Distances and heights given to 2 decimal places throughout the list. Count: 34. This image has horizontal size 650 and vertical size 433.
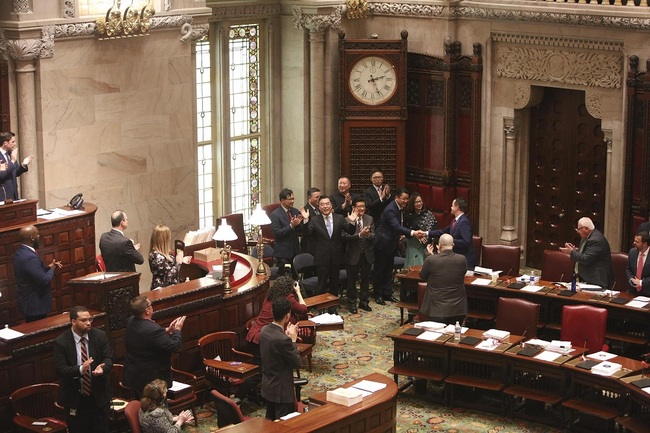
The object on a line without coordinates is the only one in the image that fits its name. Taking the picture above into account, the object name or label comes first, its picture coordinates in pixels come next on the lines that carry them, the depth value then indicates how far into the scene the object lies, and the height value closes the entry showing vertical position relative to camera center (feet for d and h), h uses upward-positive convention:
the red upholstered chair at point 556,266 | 50.57 -7.82
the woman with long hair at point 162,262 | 44.32 -6.58
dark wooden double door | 57.00 -4.40
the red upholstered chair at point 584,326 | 43.14 -8.80
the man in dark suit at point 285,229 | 53.88 -6.56
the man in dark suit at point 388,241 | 54.34 -7.21
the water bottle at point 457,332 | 43.06 -8.95
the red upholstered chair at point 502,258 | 51.93 -7.63
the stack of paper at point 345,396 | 36.09 -9.36
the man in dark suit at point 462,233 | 50.89 -6.40
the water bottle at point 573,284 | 47.37 -7.99
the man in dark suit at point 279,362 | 36.11 -8.38
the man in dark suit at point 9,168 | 45.75 -3.19
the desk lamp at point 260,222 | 47.85 -5.51
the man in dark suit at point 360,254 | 53.31 -7.66
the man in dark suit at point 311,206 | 54.75 -5.68
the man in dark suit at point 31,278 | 42.50 -6.81
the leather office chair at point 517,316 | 44.60 -8.73
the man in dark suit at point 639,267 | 46.57 -7.29
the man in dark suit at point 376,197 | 58.34 -5.61
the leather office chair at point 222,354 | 41.96 -9.70
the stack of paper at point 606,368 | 39.65 -9.47
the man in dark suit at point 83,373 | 36.09 -8.56
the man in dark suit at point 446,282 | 45.29 -7.54
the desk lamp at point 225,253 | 45.01 -6.38
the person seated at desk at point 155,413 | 33.40 -9.06
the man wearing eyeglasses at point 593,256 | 47.78 -6.99
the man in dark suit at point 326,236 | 52.95 -6.75
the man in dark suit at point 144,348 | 37.60 -8.21
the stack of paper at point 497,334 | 42.91 -9.01
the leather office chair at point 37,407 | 37.22 -10.15
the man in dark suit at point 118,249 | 44.42 -6.05
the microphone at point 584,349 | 41.19 -9.41
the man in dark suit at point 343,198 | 57.16 -5.57
